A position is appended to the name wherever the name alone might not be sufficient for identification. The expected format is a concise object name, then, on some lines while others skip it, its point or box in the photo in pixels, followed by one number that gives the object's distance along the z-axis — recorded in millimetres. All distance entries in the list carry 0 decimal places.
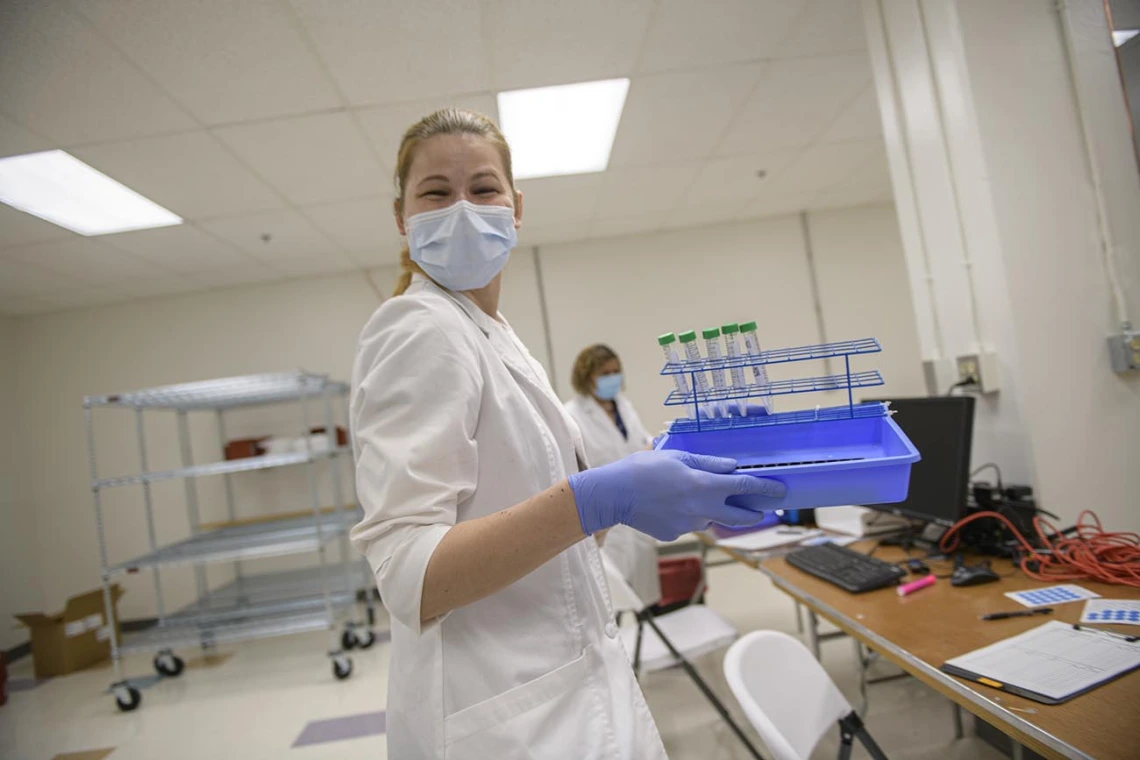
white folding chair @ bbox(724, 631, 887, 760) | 1206
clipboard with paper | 897
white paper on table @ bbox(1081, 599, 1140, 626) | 1061
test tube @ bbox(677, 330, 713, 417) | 844
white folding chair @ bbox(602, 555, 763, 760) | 1844
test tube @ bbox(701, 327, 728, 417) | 854
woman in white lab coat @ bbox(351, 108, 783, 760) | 617
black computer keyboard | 1478
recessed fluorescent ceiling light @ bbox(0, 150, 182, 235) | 2586
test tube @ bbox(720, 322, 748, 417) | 854
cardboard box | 3631
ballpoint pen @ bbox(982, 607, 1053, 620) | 1164
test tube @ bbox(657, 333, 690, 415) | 862
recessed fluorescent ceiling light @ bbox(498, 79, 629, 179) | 2605
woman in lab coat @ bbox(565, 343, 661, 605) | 2965
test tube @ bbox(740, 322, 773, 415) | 850
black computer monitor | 1523
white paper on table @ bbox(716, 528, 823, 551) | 2027
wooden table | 794
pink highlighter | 1405
